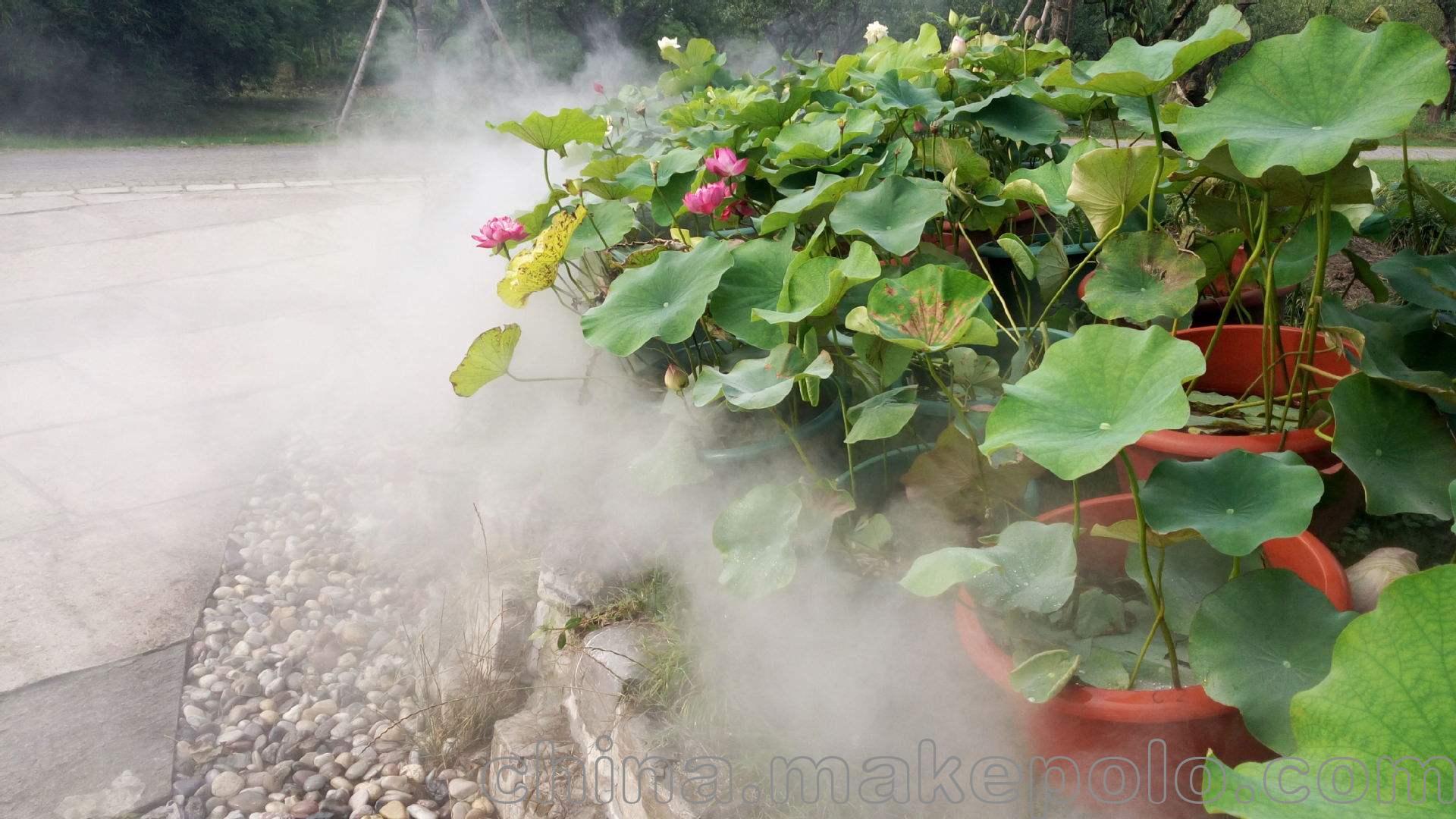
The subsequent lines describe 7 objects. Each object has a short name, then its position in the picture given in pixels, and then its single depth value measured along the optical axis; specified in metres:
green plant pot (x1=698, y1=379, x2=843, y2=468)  1.21
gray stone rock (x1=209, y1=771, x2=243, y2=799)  1.39
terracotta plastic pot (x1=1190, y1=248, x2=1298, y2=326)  1.48
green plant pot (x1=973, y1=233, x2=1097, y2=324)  1.53
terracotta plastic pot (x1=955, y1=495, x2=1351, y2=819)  0.74
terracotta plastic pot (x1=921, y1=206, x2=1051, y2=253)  1.51
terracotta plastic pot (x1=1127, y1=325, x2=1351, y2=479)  0.95
